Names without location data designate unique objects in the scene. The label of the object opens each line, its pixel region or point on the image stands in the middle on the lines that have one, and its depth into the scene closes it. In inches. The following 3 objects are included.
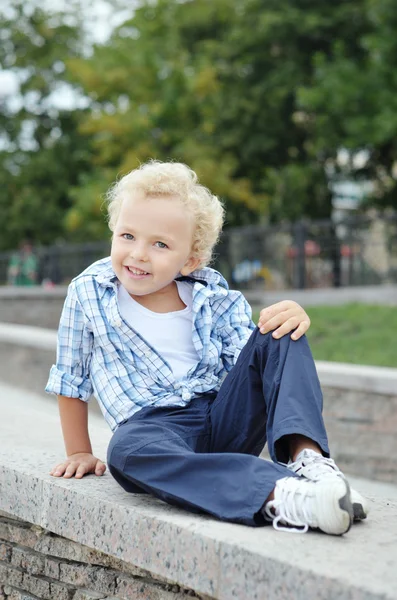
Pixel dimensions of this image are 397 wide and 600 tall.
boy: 105.7
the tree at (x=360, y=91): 789.2
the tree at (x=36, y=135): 1331.2
